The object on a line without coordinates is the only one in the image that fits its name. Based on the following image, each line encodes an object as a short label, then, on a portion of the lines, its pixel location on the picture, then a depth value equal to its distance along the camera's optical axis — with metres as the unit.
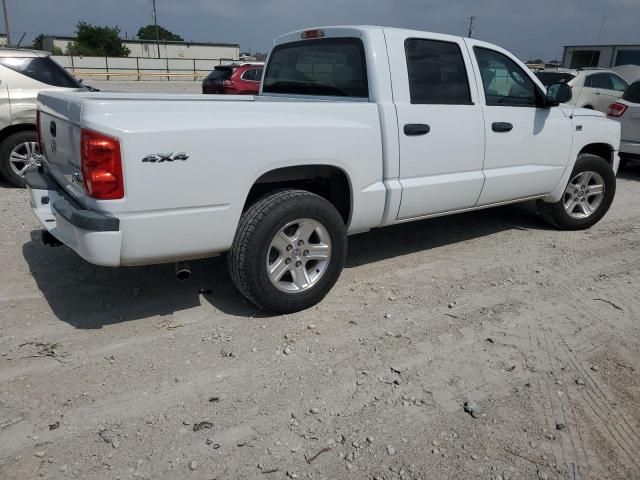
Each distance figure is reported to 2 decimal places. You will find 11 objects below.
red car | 15.84
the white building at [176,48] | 63.64
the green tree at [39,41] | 63.47
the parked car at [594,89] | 12.84
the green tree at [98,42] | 61.91
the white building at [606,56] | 27.04
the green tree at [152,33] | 95.08
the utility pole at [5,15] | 41.31
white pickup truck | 2.99
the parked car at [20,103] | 6.64
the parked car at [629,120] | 8.69
